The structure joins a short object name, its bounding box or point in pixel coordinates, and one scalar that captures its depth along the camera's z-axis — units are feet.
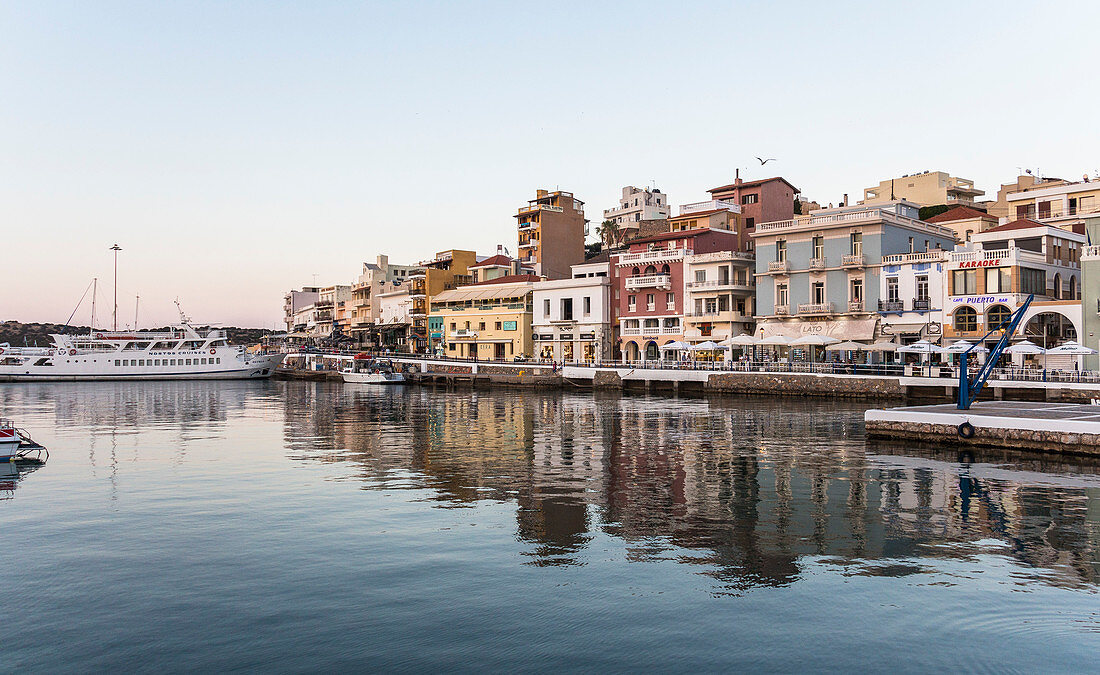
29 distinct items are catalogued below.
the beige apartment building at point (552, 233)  307.78
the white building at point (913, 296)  177.99
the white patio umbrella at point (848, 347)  185.68
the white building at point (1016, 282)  162.91
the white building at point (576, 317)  255.50
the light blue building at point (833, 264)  189.57
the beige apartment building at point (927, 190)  276.41
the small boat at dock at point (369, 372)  263.49
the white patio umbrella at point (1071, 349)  138.51
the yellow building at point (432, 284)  325.03
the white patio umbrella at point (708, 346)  204.28
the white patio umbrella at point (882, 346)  182.50
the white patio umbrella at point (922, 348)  159.94
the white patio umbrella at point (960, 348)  159.43
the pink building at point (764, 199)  237.45
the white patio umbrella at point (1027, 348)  143.18
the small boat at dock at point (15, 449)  82.74
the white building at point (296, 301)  520.83
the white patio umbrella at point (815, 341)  183.11
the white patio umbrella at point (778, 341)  188.22
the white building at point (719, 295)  222.07
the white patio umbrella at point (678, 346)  210.81
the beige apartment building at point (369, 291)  374.02
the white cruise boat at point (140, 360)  307.99
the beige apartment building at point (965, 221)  212.84
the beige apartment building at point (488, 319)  277.85
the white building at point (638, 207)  415.64
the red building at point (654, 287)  232.32
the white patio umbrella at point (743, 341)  196.65
